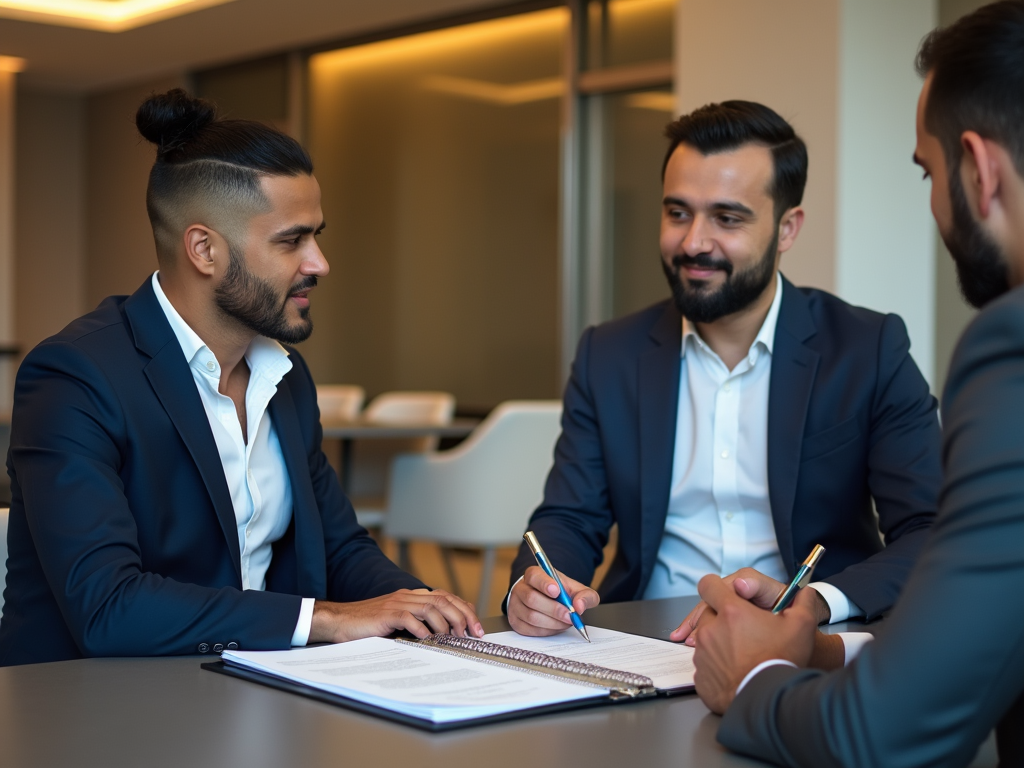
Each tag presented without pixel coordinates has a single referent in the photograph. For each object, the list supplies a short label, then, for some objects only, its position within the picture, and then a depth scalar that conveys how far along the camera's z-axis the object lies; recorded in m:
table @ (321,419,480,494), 4.34
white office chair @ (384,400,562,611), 4.33
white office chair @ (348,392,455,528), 5.39
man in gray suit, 0.86
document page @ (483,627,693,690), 1.22
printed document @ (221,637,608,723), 1.04
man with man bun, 1.44
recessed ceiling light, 7.37
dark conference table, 0.93
